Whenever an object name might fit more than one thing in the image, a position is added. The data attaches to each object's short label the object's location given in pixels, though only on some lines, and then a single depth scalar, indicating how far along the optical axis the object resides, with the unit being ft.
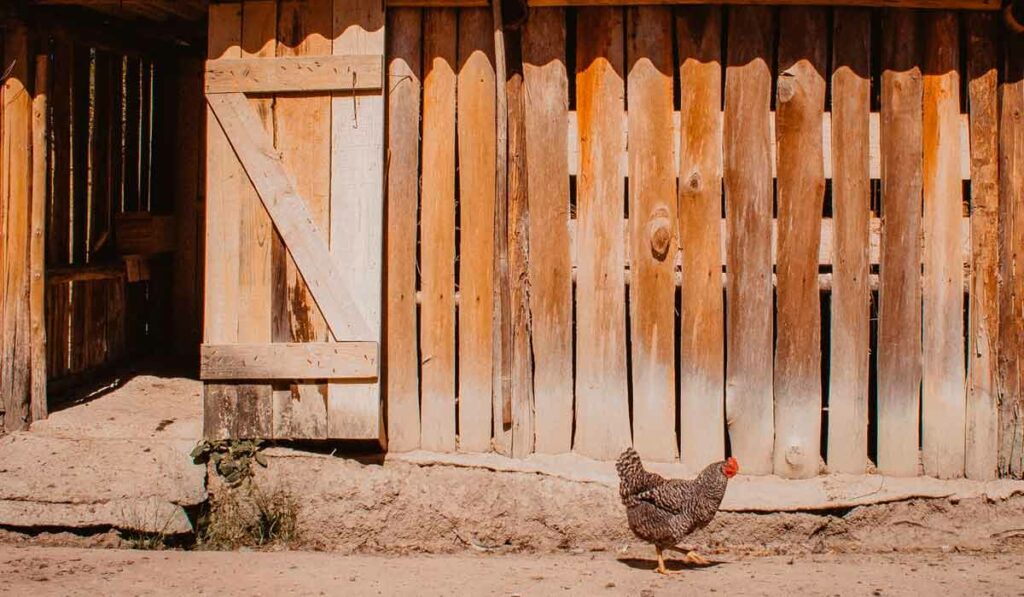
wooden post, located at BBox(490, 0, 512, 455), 19.75
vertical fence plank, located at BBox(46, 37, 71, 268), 23.41
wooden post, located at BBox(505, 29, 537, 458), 20.08
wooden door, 19.65
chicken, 17.83
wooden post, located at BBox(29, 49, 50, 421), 21.57
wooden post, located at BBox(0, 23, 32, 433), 21.36
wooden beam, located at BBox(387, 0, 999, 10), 19.48
